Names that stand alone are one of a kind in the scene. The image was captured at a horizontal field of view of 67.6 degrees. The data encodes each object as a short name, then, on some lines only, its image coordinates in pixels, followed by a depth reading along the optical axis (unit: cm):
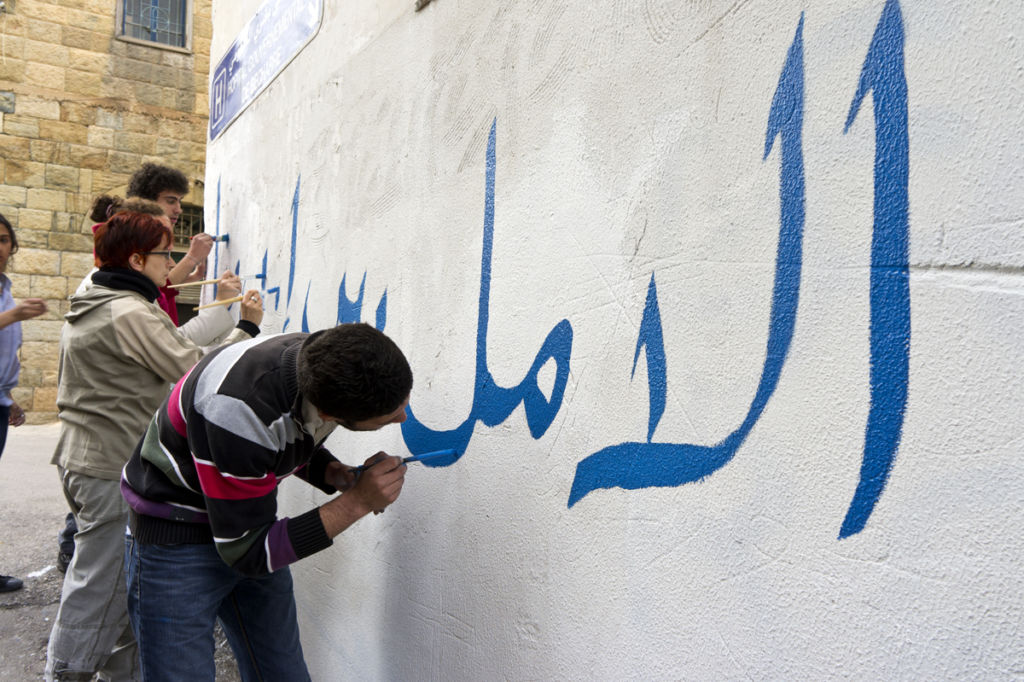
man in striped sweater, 148
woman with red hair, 239
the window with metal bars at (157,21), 902
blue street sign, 319
